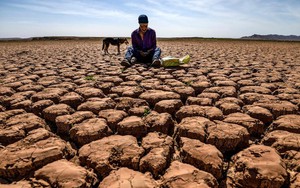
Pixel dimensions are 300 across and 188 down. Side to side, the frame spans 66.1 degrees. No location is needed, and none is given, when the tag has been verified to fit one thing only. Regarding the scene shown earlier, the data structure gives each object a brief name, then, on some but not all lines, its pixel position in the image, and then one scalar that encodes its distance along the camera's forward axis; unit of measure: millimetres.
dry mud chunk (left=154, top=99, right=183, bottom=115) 1994
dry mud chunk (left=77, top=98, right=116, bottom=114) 2006
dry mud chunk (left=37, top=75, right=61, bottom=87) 2938
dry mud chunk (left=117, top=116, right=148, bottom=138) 1606
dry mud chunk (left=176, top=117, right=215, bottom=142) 1506
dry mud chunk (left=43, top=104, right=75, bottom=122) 1884
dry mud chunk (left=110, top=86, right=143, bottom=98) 2428
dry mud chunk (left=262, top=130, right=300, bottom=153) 1334
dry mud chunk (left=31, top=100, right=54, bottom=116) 2024
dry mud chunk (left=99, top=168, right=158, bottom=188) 1069
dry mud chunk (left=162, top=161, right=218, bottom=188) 1060
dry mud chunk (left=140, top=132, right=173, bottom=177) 1197
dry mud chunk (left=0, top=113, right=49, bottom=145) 1512
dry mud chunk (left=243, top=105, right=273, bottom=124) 1770
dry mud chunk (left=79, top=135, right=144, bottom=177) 1230
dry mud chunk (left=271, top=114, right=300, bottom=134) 1564
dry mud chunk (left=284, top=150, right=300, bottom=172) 1178
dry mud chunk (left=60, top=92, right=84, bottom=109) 2180
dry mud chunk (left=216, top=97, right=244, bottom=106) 2110
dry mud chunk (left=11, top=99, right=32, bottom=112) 2070
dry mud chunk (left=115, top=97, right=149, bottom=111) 2074
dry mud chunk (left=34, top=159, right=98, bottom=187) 1076
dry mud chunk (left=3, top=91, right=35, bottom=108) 2165
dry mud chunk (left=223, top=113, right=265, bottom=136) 1611
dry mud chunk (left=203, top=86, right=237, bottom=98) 2375
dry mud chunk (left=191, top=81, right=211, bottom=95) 2611
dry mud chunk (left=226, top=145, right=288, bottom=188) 1066
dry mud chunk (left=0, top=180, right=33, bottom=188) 1067
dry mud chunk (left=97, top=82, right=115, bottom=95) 2646
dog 8094
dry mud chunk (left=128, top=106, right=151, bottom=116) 1915
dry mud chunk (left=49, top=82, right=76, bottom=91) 2689
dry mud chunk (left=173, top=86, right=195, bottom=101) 2393
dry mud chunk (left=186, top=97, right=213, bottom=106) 2112
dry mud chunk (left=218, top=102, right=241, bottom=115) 1919
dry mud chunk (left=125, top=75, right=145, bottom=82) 3141
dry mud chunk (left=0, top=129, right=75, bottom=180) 1180
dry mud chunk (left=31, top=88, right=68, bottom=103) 2281
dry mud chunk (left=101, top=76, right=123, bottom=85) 3007
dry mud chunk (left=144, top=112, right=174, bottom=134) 1656
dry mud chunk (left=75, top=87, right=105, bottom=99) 2381
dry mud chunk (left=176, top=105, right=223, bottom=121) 1816
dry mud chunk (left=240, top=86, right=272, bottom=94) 2474
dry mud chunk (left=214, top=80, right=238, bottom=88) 2791
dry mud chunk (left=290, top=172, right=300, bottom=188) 1058
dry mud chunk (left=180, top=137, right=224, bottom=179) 1185
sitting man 4311
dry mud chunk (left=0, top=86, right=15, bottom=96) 2449
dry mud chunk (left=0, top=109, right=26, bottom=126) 1806
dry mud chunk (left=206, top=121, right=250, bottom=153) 1415
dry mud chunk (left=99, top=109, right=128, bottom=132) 1715
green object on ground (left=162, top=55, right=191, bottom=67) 4207
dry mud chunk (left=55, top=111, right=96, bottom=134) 1699
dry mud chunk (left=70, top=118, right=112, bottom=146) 1520
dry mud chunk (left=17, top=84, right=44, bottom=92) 2625
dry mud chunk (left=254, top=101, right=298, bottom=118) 1859
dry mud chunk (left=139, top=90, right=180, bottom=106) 2227
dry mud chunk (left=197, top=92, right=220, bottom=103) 2264
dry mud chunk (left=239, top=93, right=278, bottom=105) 2170
